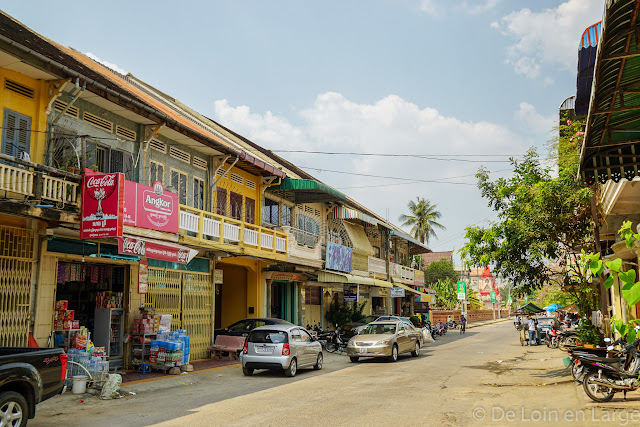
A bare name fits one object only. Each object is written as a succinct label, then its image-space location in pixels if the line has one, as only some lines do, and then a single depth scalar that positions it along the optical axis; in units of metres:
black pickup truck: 7.25
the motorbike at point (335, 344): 24.23
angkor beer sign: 13.90
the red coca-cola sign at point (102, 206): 12.12
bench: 19.64
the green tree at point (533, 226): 15.03
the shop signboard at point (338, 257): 27.05
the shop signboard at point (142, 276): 15.76
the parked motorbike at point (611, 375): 10.05
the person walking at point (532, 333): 29.64
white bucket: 11.59
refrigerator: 15.07
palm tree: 69.44
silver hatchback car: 15.22
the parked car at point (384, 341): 19.73
